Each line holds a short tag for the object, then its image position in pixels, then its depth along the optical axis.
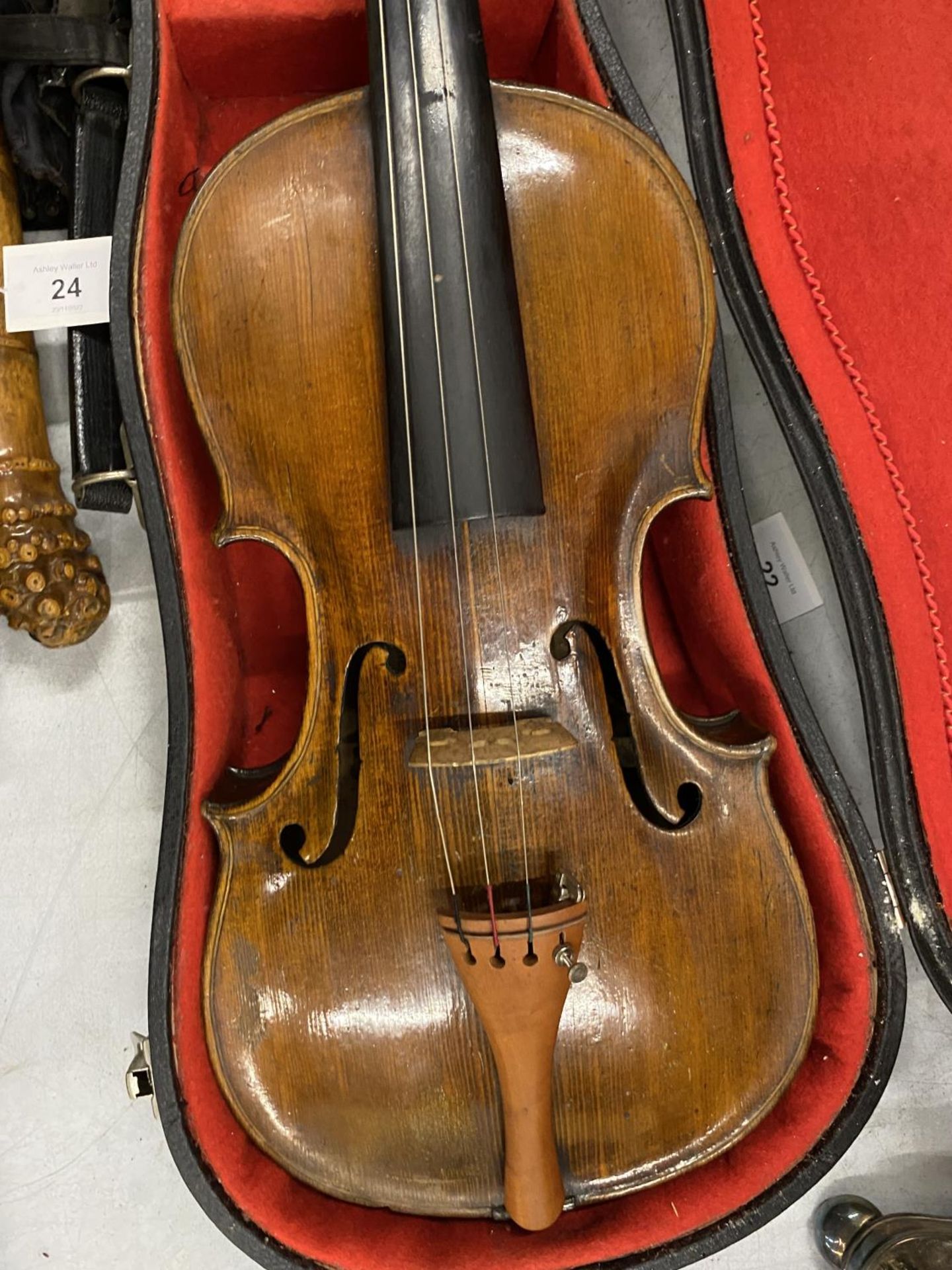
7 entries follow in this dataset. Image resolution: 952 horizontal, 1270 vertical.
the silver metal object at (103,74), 0.32
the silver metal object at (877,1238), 0.38
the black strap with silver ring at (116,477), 0.32
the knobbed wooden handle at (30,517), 0.35
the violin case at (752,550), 0.29
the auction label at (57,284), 0.33
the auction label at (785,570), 0.39
